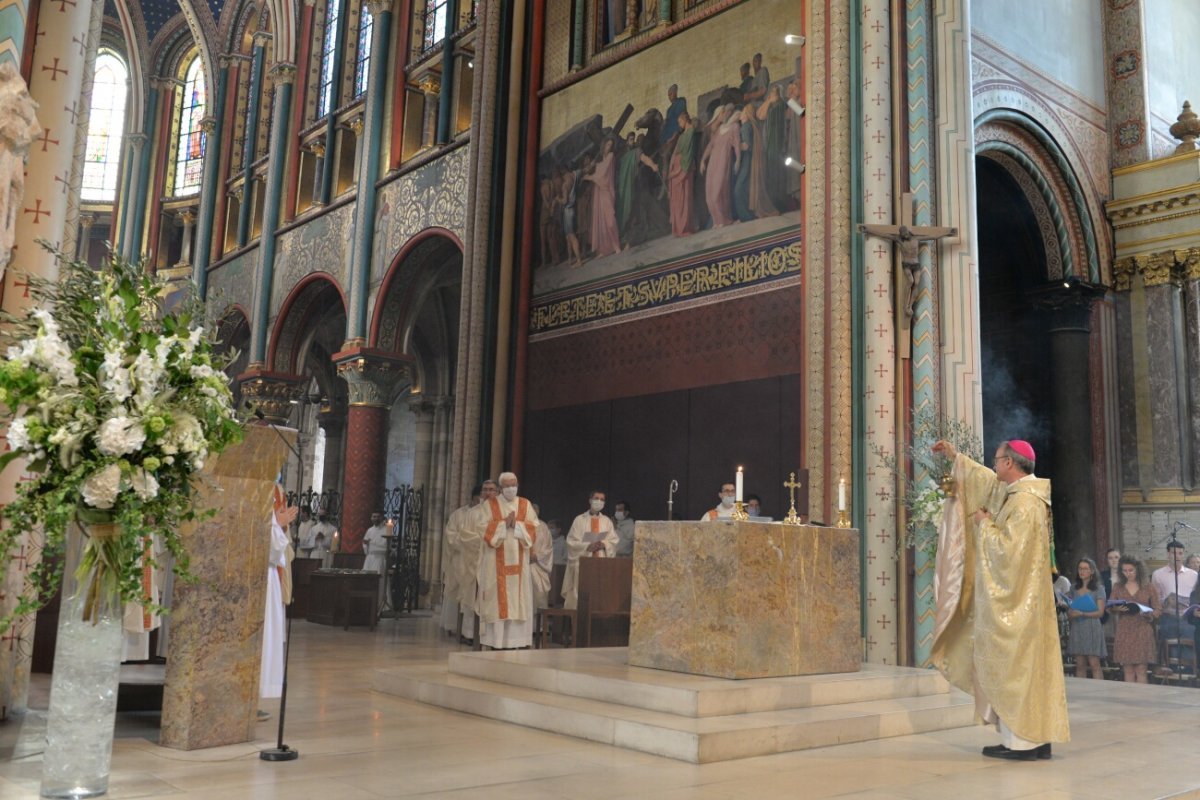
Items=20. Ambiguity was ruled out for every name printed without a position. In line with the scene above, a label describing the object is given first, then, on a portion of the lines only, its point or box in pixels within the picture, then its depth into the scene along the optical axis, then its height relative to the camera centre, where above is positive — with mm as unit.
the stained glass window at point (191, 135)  24938 +9595
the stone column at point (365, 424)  16703 +2115
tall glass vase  3701 -478
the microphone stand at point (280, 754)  4457 -806
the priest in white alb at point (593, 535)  10797 +313
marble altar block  6012 -164
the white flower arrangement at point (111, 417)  3578 +453
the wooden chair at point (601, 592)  9508 -223
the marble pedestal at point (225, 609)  4586 -236
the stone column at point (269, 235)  19984 +5848
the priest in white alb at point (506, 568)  9992 -42
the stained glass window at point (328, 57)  19672 +9094
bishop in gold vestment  5125 -183
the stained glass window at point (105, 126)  27375 +10654
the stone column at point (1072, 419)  13125 +1991
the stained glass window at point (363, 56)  18625 +8569
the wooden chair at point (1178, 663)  9570 -704
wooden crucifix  9094 +2693
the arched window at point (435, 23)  16609 +8241
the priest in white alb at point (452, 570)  11414 -86
